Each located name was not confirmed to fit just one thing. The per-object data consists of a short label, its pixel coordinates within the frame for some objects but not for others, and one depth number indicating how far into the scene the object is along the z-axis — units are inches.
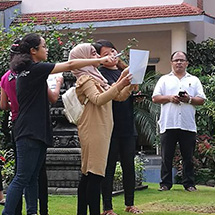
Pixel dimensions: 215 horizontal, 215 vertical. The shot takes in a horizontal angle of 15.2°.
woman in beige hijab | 292.6
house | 676.7
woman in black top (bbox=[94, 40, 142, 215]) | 337.8
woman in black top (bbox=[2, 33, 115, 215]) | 283.2
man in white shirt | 443.8
